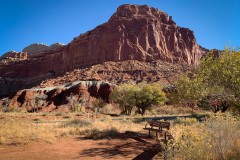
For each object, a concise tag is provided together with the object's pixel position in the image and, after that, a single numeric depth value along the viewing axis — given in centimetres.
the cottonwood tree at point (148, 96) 4334
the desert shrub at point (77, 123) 2088
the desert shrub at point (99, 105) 5642
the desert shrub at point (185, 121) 2095
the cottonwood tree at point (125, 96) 4397
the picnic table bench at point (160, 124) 1431
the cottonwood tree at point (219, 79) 1034
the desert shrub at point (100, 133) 1544
